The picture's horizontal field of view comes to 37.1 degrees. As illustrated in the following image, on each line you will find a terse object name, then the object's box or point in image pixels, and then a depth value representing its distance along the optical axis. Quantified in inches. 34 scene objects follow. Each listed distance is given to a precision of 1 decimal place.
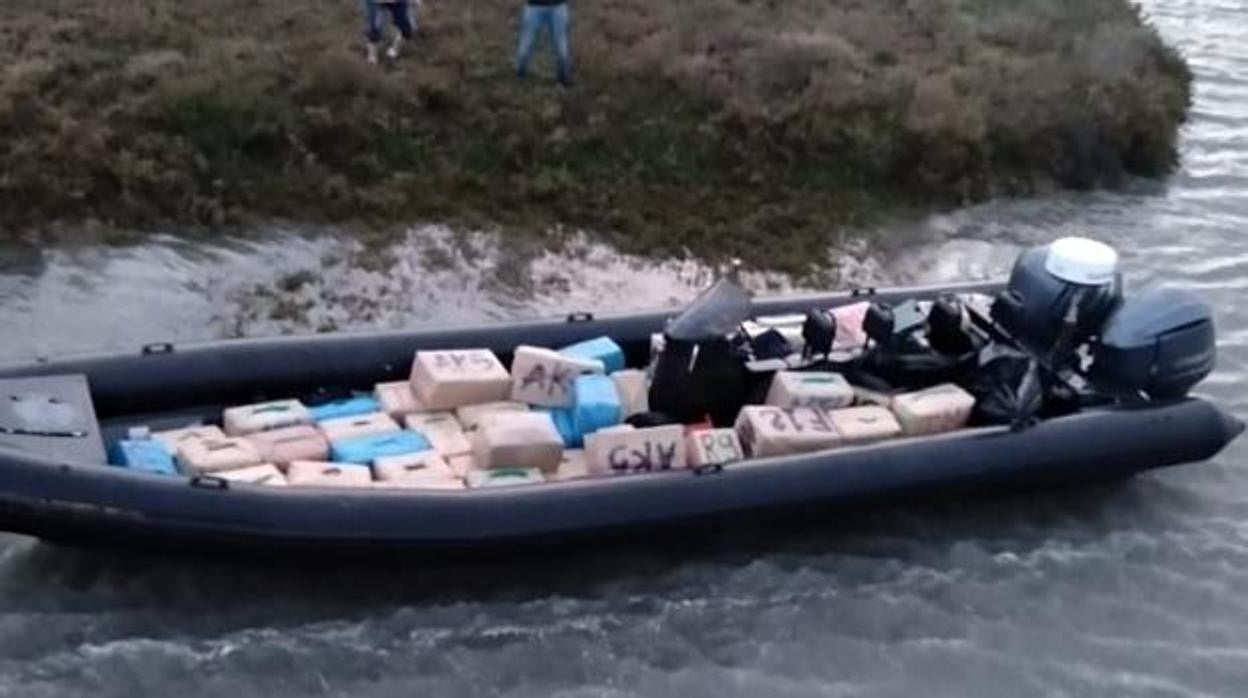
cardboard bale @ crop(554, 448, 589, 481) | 344.5
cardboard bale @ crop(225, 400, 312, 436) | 344.2
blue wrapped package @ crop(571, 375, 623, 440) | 353.7
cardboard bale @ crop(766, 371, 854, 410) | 361.7
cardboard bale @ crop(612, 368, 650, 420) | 362.9
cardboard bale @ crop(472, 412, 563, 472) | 339.0
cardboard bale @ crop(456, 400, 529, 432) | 354.6
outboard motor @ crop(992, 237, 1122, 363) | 383.2
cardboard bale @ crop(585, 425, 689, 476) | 339.6
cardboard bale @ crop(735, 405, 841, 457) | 350.3
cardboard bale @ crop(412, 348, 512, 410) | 357.1
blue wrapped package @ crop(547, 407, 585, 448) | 356.2
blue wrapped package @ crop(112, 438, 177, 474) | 325.1
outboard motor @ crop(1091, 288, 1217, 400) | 378.0
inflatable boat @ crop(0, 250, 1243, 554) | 311.4
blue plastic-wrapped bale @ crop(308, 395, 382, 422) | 354.3
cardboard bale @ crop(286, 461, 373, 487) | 327.0
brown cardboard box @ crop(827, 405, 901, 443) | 357.4
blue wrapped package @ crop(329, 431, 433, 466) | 340.8
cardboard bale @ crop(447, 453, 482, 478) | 341.4
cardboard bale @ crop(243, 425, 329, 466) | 337.7
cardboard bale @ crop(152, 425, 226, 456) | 336.8
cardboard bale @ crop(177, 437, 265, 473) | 329.4
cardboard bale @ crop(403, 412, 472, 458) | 348.2
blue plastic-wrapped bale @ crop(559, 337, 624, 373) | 373.1
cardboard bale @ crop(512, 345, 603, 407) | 358.0
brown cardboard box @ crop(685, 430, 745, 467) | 343.9
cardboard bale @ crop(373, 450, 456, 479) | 336.8
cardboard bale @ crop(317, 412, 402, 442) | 347.6
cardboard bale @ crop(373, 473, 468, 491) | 328.1
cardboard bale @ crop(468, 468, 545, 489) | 334.6
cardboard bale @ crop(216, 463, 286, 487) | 323.0
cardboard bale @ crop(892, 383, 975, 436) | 364.5
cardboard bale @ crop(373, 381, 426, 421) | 357.1
